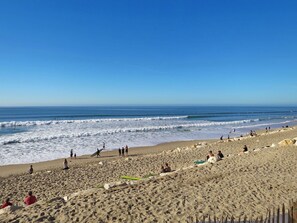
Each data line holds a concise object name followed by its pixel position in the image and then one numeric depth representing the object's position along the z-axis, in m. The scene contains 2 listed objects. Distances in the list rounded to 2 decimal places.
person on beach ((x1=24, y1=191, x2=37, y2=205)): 9.89
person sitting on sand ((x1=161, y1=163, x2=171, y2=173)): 14.08
